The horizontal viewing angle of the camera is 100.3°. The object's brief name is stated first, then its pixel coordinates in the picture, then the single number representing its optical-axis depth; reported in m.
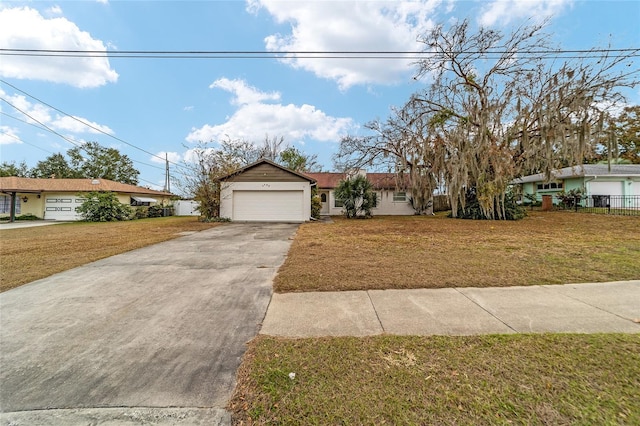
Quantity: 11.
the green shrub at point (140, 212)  21.37
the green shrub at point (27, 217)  19.65
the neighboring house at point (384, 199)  22.67
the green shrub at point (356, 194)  17.21
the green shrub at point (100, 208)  18.28
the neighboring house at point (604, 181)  18.52
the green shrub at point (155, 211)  23.41
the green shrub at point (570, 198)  18.28
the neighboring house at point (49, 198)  19.73
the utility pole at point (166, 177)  30.38
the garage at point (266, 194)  16.11
